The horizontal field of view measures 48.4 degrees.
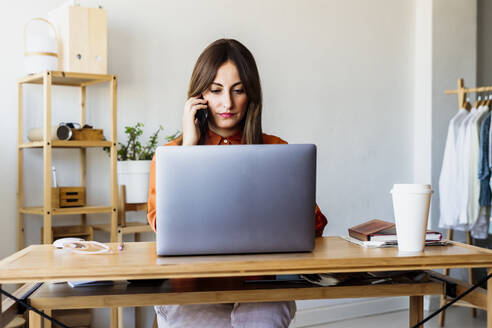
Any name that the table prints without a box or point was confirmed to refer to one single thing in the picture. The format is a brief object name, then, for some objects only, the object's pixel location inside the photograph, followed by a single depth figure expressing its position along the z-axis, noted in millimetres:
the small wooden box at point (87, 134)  2611
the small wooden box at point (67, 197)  2594
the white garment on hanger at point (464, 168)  3529
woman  1710
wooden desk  1029
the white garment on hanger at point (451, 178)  3605
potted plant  2746
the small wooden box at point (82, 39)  2572
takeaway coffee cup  1198
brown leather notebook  1355
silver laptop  1120
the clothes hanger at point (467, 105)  3699
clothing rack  3631
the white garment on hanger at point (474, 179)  3512
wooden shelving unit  2500
